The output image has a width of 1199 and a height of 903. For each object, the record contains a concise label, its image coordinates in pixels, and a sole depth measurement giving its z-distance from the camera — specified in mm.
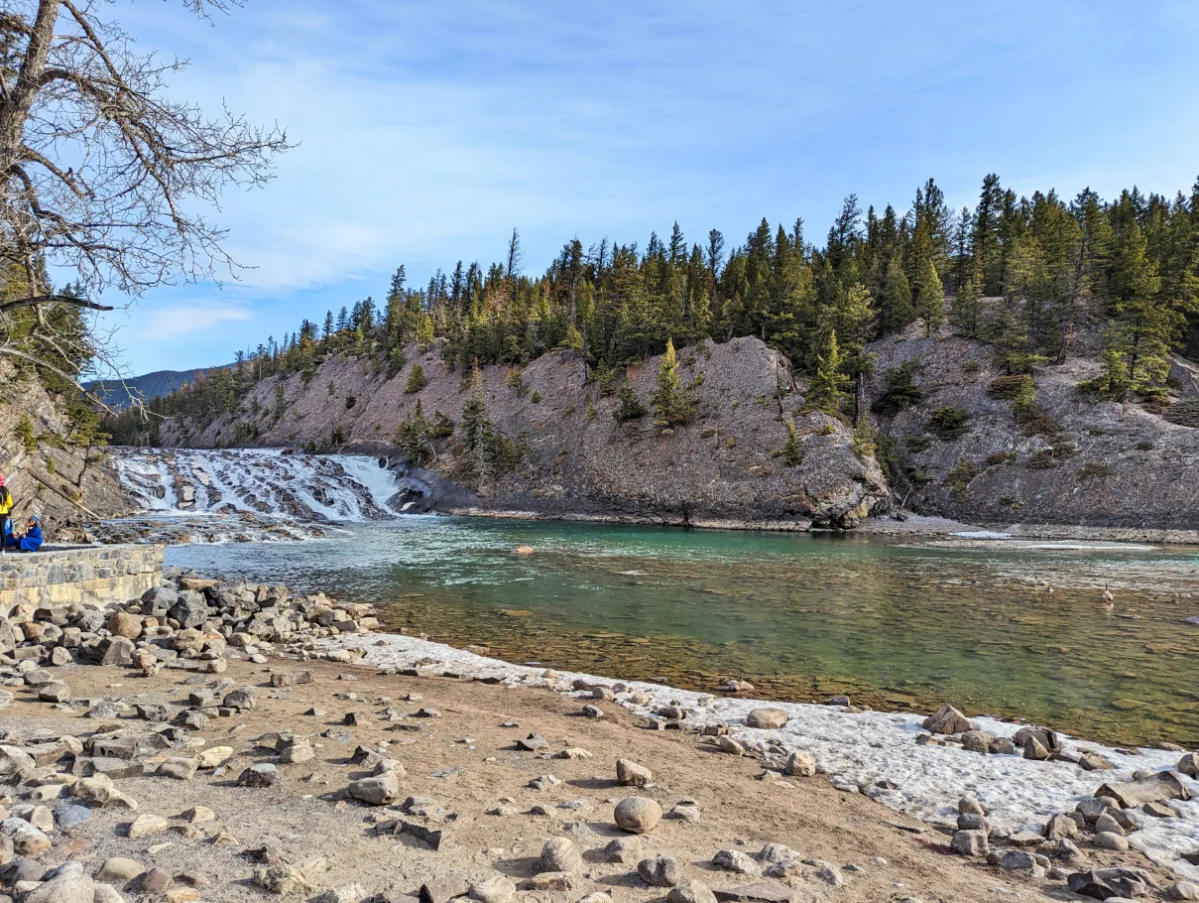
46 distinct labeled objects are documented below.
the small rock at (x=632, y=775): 6219
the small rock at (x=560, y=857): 4293
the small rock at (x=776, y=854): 4719
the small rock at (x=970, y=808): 6031
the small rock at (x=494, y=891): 3807
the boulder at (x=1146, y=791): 6273
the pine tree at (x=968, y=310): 69562
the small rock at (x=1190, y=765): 6984
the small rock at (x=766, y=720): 8695
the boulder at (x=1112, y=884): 4500
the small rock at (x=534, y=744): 7238
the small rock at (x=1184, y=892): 4629
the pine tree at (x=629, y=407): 66375
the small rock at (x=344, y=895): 3654
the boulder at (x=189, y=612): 13352
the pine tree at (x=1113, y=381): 55031
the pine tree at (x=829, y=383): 59594
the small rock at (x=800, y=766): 7023
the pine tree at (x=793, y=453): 54250
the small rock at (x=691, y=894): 3839
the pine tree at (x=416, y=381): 95688
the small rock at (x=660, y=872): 4199
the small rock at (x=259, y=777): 5582
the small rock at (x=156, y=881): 3650
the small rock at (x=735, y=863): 4492
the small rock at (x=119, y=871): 3760
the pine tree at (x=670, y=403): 63344
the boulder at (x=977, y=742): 7934
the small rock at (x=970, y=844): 5191
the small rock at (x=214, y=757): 5965
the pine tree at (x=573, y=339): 80875
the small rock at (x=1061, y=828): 5516
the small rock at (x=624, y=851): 4539
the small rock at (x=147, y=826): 4367
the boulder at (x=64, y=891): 3262
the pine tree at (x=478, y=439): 68688
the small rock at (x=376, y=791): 5273
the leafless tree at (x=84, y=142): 6695
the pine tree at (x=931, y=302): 71750
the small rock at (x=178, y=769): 5633
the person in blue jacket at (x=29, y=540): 14977
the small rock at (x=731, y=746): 7641
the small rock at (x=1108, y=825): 5625
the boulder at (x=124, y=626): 12070
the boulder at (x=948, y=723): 8570
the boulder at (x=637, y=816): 5070
